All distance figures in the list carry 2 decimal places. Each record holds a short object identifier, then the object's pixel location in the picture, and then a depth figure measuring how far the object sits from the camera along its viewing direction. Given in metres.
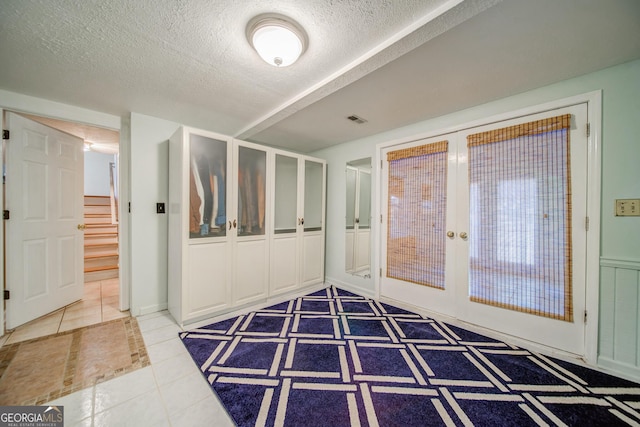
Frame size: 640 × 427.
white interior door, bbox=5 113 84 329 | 2.26
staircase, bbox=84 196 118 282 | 3.86
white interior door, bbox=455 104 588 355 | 1.86
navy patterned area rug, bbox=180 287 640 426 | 1.33
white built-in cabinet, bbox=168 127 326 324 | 2.34
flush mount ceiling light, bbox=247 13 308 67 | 1.31
